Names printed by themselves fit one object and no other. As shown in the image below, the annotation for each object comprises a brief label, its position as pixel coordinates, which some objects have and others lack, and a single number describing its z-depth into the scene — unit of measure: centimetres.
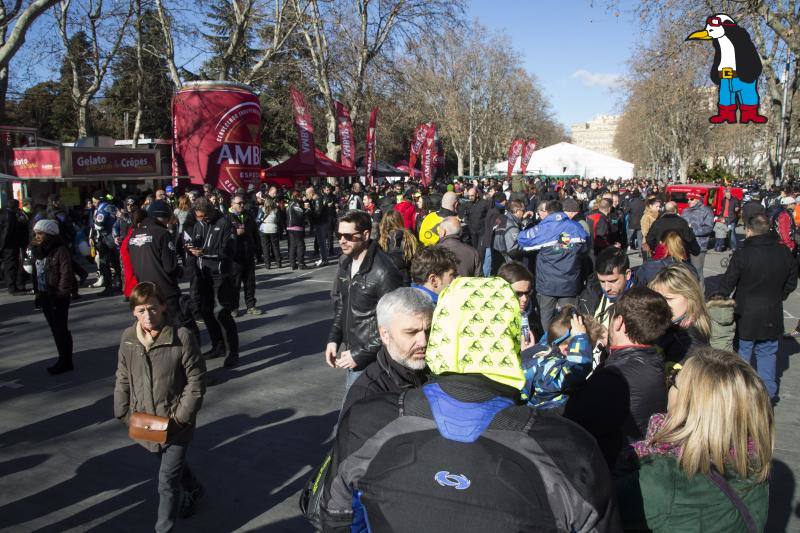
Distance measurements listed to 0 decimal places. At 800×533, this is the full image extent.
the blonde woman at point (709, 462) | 198
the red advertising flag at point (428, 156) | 2436
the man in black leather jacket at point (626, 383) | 232
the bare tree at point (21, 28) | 964
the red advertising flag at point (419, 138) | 2664
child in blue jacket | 239
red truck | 1898
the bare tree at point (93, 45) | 2225
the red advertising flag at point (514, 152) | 3256
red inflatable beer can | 1465
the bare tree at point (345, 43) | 2678
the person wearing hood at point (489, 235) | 980
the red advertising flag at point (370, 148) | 2509
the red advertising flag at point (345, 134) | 2226
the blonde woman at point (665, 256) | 546
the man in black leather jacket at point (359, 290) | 394
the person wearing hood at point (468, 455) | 141
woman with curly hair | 619
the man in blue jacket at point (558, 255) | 635
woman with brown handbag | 339
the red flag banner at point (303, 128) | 1834
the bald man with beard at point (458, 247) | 614
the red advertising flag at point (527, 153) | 3581
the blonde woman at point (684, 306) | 361
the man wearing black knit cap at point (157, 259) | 624
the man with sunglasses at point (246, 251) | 781
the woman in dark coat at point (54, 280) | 649
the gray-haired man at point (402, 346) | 249
